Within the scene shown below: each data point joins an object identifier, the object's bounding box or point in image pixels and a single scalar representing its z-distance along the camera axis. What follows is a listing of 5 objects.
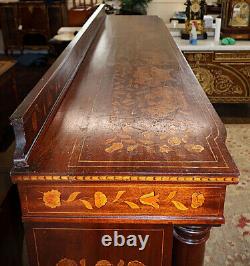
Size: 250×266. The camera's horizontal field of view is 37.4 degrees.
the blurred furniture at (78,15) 4.68
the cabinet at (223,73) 3.04
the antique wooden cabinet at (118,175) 0.90
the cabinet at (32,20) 5.41
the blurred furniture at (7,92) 2.89
